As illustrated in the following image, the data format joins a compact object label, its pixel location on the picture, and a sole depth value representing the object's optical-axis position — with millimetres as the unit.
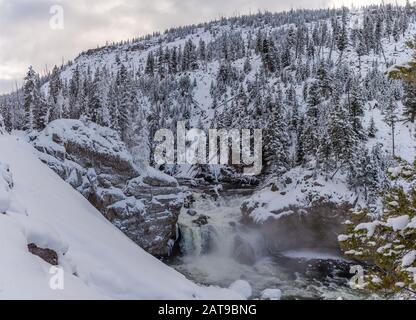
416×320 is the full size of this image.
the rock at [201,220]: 46047
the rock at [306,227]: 45312
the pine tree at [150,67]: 164575
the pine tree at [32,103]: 65688
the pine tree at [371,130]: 68938
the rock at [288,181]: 52047
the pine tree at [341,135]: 49219
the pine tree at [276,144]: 55406
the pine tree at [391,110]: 65412
